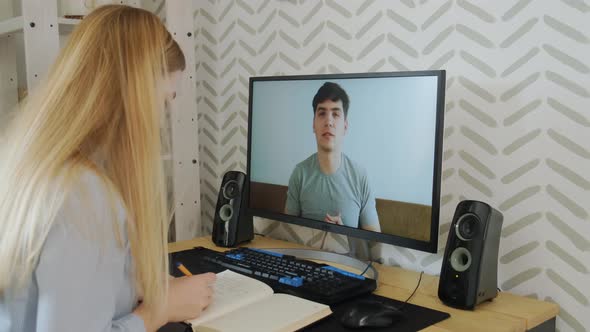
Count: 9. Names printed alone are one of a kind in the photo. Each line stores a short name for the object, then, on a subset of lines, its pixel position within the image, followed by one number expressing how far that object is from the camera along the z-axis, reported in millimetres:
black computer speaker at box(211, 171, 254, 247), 1602
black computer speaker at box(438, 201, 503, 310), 1085
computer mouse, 983
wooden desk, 1019
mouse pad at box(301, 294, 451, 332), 996
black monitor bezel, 1166
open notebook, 980
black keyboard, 1125
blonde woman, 774
